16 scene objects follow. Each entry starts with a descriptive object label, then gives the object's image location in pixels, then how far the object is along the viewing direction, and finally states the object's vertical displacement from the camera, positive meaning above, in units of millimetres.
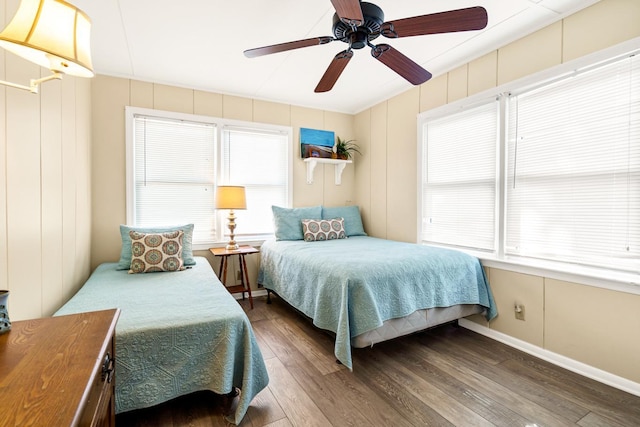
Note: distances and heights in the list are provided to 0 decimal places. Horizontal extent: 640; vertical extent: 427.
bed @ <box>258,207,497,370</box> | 2041 -630
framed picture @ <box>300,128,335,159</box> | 4014 +924
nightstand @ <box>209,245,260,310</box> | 3234 -647
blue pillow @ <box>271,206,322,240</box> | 3604 -157
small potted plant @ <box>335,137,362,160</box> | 4227 +878
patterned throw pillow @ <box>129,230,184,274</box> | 2570 -398
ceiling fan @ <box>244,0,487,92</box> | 1445 +989
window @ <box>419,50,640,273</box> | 1916 +300
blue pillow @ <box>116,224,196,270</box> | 2677 -328
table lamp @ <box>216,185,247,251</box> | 3234 +114
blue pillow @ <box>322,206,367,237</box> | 3959 -102
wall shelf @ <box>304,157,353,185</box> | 3963 +623
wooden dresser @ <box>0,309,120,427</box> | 590 -399
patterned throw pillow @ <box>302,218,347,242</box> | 3561 -257
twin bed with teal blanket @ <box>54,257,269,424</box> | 1440 -732
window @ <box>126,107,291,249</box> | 3234 +464
